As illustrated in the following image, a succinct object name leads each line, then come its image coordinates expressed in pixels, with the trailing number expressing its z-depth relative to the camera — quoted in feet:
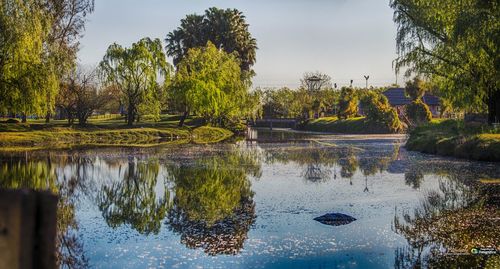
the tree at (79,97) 192.03
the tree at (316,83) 413.47
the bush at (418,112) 233.35
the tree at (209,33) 295.89
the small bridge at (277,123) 329.23
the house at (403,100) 334.03
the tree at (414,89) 261.85
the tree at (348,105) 274.57
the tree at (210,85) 207.10
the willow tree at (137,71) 196.54
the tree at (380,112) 241.14
